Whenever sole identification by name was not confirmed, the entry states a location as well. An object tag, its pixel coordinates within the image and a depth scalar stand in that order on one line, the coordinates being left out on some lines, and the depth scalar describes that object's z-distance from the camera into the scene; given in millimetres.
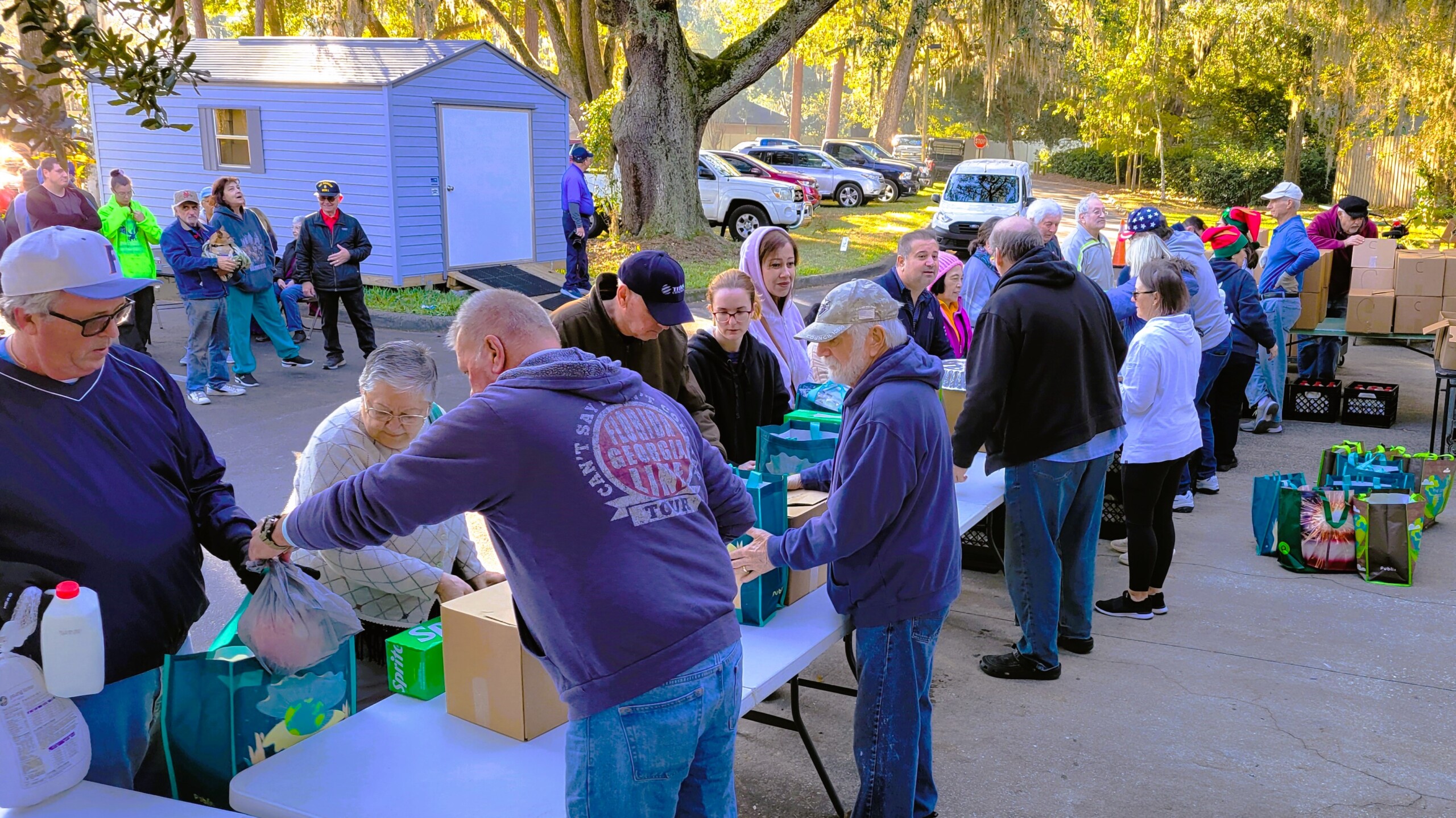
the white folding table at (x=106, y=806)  2262
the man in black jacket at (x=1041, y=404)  4266
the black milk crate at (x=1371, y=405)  9055
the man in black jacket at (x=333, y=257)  9898
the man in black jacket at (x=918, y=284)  5586
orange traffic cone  14211
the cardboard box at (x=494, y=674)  2510
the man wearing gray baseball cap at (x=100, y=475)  2373
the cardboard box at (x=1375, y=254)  9211
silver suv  28688
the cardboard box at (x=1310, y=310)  9844
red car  23906
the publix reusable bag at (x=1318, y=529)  6004
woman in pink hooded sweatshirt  5117
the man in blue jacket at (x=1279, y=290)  8930
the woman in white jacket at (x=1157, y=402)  5090
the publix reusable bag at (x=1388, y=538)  5820
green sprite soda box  2752
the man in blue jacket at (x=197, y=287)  8875
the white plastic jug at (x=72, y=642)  2137
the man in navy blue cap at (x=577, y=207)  12914
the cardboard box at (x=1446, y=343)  7598
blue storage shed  13641
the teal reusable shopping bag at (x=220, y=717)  2430
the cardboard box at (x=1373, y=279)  9188
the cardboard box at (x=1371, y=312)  8969
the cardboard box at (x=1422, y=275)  8852
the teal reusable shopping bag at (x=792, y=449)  3957
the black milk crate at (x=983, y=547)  6059
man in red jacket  9938
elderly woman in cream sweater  3133
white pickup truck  20688
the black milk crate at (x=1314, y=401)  9281
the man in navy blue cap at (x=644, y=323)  3684
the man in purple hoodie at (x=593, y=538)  2000
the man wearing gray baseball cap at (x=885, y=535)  2959
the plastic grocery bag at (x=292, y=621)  2434
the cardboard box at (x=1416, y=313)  8867
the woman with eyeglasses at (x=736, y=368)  4473
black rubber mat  14133
